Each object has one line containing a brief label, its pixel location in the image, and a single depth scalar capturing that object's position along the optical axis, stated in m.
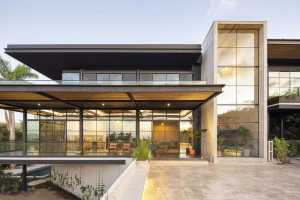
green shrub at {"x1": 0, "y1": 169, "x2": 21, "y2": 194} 14.65
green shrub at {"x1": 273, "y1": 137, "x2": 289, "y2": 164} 14.34
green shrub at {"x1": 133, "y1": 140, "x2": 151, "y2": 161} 11.05
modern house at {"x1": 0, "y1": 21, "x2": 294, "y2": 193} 13.80
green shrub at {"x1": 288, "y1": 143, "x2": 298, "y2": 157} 17.28
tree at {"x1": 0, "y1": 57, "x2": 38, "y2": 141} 24.66
